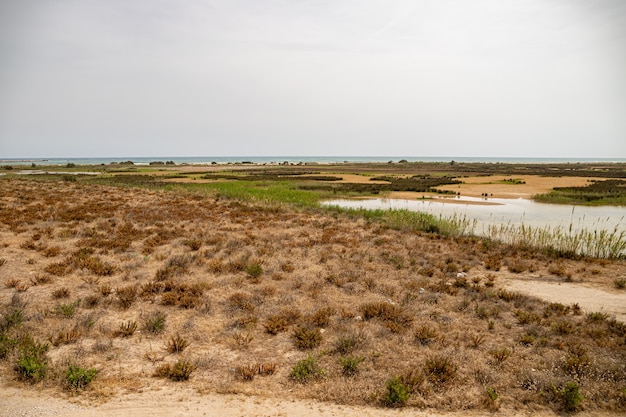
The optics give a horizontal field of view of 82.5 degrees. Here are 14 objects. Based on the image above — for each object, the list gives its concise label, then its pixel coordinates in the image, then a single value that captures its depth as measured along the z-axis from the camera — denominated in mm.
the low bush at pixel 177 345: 7781
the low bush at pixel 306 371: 6781
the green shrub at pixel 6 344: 7235
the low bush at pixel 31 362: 6469
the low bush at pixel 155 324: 8632
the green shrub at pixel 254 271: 13133
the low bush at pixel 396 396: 6121
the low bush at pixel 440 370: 6773
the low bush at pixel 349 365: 7016
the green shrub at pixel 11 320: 8438
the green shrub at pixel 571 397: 6074
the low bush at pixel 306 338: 8094
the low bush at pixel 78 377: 6270
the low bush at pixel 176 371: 6730
